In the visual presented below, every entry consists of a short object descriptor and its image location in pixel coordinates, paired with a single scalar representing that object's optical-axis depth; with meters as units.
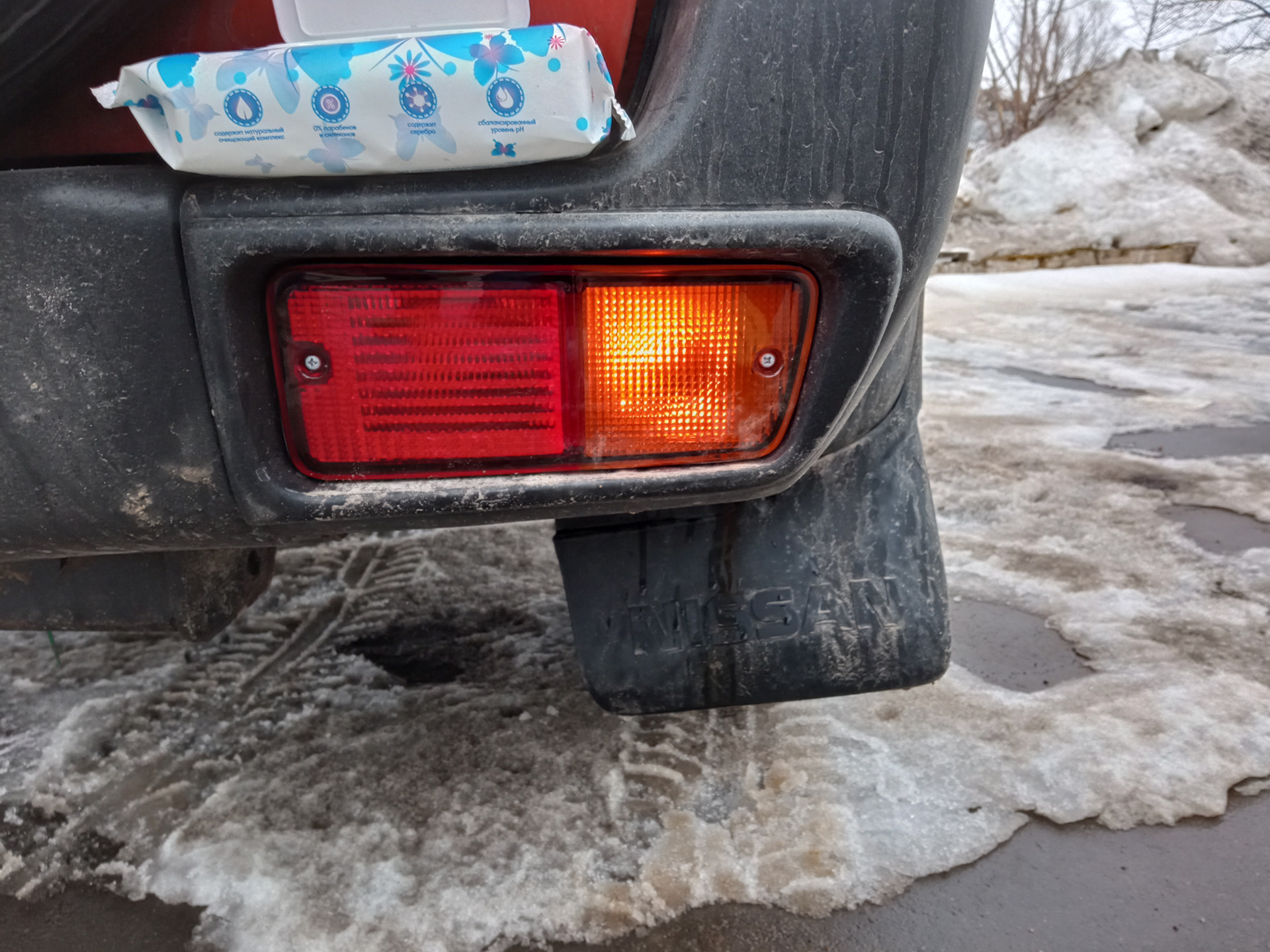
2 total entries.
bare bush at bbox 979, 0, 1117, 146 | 13.59
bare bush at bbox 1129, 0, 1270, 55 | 14.48
